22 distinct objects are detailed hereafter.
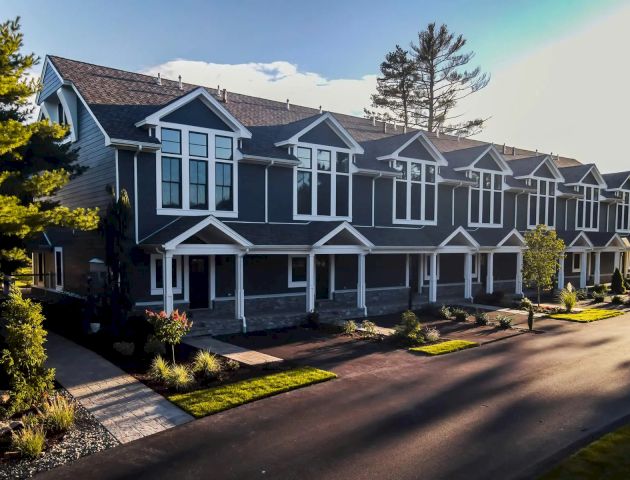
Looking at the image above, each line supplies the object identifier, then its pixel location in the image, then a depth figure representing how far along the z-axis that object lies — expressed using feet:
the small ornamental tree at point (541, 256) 75.56
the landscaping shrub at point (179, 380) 36.43
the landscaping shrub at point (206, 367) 39.12
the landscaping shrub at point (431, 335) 55.36
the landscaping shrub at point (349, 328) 58.81
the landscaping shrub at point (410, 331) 54.03
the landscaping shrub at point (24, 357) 30.30
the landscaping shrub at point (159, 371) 37.73
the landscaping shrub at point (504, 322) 64.64
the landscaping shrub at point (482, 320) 66.85
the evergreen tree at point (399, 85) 162.20
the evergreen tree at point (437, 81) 158.40
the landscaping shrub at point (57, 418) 28.60
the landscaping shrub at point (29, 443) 25.59
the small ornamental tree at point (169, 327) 42.29
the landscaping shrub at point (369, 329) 57.88
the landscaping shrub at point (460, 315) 70.03
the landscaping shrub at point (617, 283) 106.01
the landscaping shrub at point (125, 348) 45.88
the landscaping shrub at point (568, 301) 79.82
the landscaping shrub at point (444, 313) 71.00
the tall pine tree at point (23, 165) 31.45
